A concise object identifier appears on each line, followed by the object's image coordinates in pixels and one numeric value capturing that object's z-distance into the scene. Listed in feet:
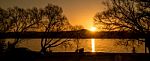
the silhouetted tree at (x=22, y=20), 70.66
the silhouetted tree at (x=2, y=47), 40.82
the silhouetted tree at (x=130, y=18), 40.95
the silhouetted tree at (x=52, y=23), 74.52
